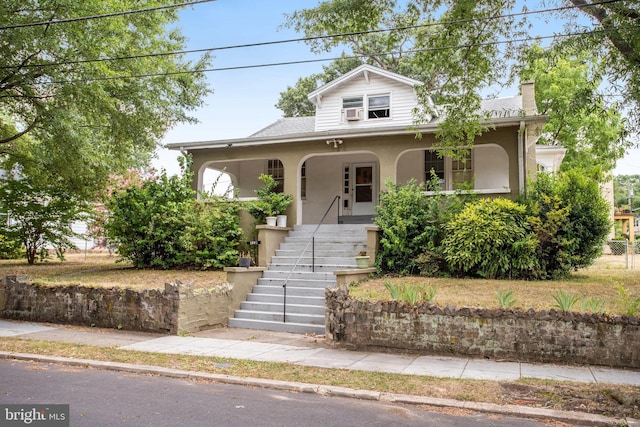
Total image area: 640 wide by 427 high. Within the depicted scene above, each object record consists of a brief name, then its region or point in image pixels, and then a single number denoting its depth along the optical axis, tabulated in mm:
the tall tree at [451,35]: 9461
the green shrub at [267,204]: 15375
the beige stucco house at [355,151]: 15105
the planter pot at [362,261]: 12461
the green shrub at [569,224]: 12195
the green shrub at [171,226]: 14820
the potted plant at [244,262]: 12162
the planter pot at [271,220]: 15133
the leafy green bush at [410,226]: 12953
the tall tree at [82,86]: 12430
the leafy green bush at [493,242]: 12070
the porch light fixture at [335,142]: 15594
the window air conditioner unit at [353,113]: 18641
